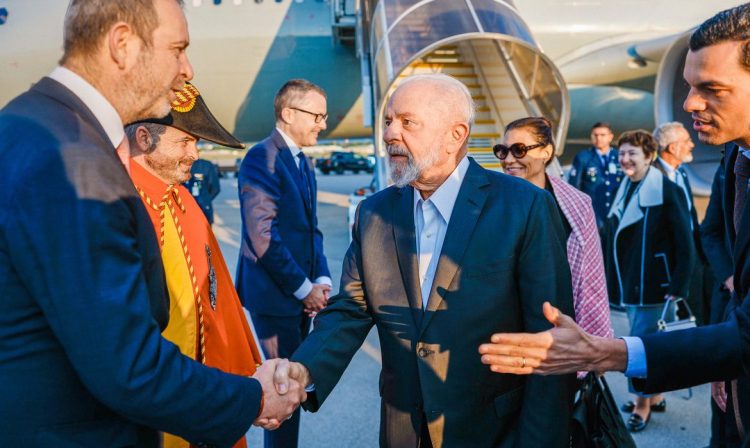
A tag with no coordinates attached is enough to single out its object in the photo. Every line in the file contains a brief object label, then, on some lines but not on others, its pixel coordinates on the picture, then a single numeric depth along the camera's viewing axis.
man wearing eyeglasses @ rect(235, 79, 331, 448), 2.81
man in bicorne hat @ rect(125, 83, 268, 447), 1.69
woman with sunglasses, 2.38
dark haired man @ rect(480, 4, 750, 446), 1.35
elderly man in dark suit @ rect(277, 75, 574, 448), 1.62
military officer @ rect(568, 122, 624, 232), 6.04
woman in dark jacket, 3.26
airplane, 9.84
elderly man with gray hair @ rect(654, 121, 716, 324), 3.86
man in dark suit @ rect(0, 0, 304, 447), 1.00
